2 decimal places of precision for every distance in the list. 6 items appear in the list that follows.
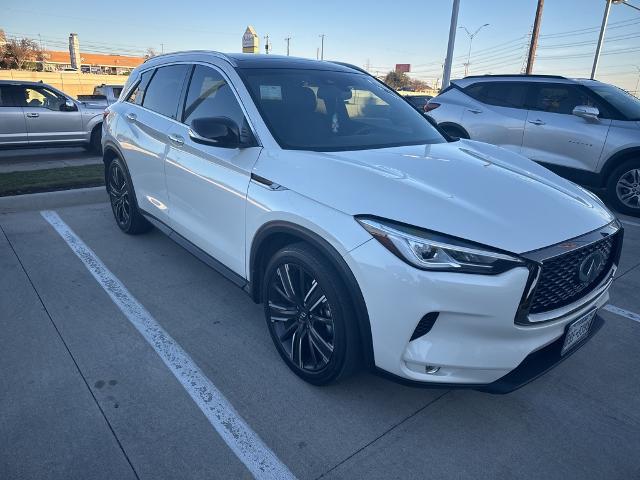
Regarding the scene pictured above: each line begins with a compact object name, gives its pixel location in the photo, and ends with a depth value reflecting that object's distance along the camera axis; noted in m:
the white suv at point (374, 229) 2.02
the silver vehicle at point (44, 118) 9.58
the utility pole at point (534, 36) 20.98
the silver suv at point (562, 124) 6.57
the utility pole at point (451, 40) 13.73
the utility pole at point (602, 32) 22.06
